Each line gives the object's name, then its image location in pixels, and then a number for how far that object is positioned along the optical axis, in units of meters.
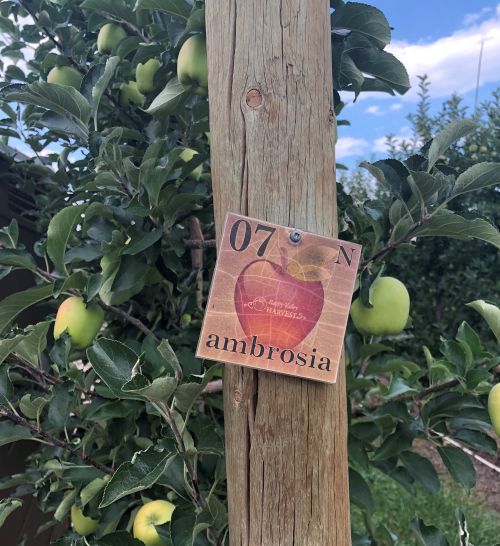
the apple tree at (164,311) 0.84
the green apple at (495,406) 0.83
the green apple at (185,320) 1.27
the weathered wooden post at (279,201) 0.68
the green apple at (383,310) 0.97
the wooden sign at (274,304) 0.65
